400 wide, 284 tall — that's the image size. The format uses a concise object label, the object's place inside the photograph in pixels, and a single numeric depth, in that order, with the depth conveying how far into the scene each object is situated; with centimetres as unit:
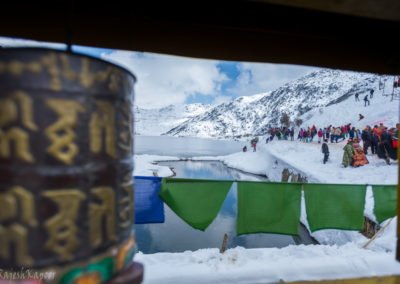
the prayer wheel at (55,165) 100
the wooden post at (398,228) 208
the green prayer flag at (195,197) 353
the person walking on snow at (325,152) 1485
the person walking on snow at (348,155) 1229
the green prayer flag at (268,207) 382
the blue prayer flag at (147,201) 354
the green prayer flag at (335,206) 404
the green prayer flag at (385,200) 418
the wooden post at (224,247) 460
